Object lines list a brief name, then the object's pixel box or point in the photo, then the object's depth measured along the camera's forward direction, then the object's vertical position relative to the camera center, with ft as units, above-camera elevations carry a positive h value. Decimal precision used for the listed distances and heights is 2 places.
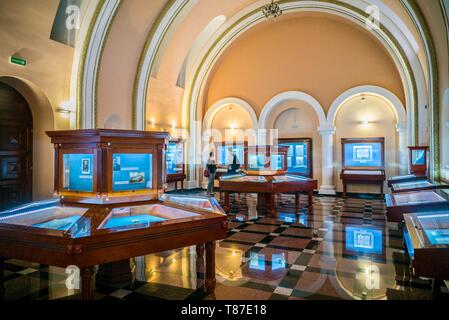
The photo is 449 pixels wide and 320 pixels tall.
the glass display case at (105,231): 7.18 -1.79
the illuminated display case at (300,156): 38.17 +0.37
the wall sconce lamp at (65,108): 23.08 +4.00
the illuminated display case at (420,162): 23.16 -0.30
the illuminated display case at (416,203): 11.16 -1.78
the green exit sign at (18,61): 19.42 +6.43
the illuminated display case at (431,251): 6.19 -1.91
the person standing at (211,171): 33.32 -1.24
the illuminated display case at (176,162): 36.78 -0.27
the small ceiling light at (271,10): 27.94 +13.76
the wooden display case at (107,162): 9.67 -0.05
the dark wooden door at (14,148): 20.99 +0.92
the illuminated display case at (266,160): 24.22 -0.07
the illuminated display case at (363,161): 33.65 -0.28
